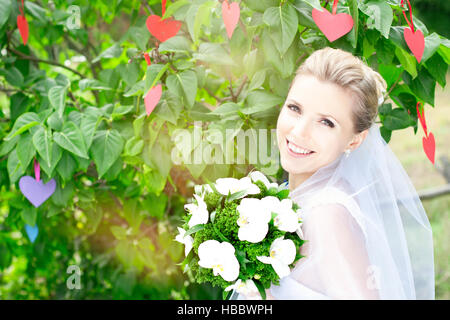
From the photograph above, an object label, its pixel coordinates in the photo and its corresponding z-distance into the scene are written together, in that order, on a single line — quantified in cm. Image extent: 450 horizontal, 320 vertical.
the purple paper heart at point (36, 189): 160
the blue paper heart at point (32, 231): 195
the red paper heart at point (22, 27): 168
